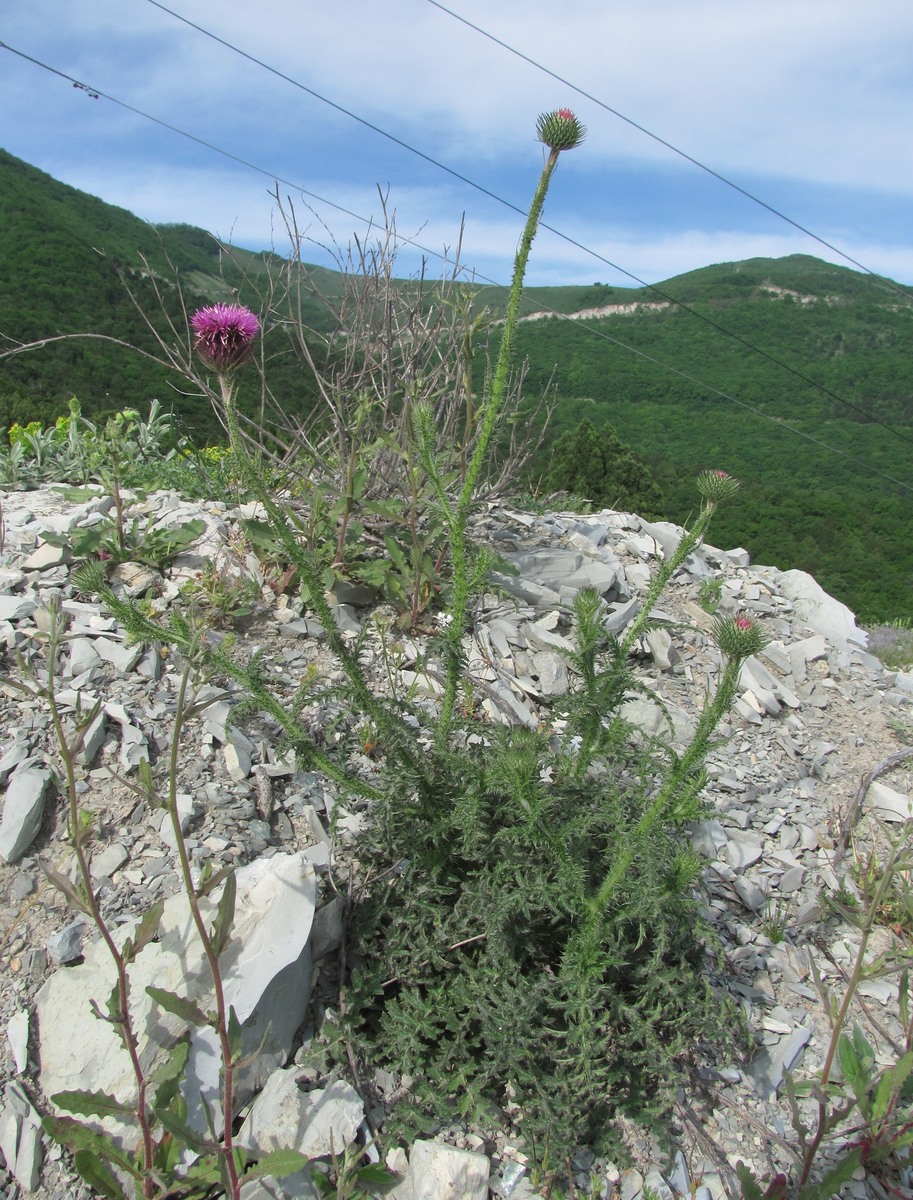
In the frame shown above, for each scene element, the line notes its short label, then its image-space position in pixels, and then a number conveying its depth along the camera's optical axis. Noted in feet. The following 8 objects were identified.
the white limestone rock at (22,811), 2.37
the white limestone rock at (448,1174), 2.02
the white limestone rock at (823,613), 5.24
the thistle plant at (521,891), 2.01
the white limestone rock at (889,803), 3.54
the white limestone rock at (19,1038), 2.05
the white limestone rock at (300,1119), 2.01
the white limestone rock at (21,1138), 1.90
